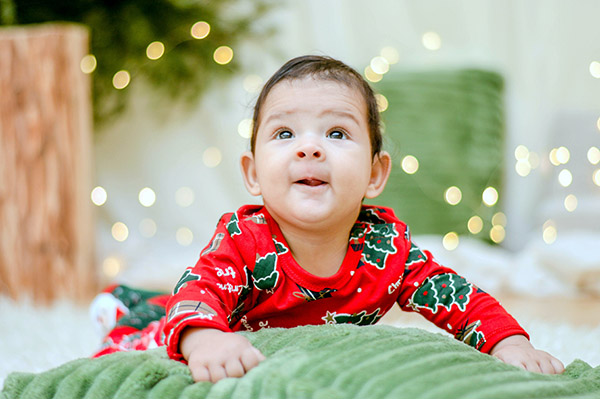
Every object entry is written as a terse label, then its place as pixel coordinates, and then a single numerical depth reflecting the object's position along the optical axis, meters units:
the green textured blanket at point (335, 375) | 0.60
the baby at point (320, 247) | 0.84
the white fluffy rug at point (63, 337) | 1.18
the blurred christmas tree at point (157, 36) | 2.28
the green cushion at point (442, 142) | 2.24
